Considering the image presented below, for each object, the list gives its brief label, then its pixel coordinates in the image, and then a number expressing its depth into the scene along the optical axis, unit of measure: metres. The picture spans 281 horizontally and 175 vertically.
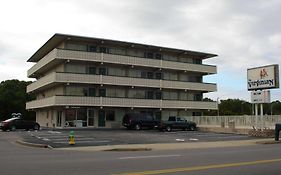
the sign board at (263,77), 22.03
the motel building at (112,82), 31.68
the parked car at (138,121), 29.60
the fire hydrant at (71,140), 15.44
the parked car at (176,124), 27.83
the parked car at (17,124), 26.77
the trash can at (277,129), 18.49
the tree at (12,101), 48.92
